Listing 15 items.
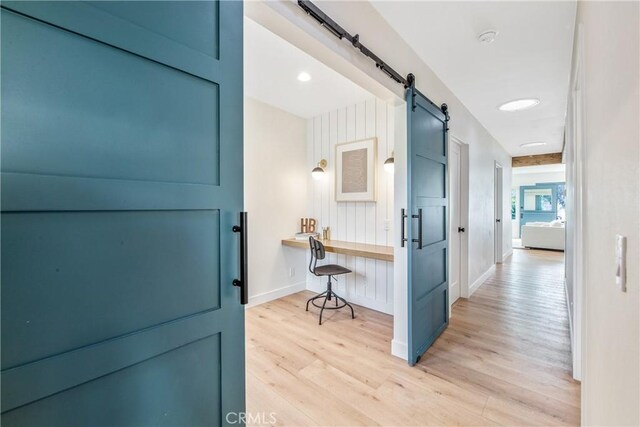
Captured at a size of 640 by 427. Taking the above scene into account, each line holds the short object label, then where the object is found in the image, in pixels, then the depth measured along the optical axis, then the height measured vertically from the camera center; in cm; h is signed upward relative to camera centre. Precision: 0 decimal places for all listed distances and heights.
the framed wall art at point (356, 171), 346 +54
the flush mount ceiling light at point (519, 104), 340 +139
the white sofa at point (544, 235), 750 -69
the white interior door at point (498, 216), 596 -10
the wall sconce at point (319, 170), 388 +60
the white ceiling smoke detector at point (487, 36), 207 +137
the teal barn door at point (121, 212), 63 +0
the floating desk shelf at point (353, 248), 287 -43
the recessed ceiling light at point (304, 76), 280 +142
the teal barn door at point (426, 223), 216 -10
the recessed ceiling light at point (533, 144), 552 +141
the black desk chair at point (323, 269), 316 -69
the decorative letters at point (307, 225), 411 -20
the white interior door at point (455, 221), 351 -13
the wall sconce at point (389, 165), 320 +56
